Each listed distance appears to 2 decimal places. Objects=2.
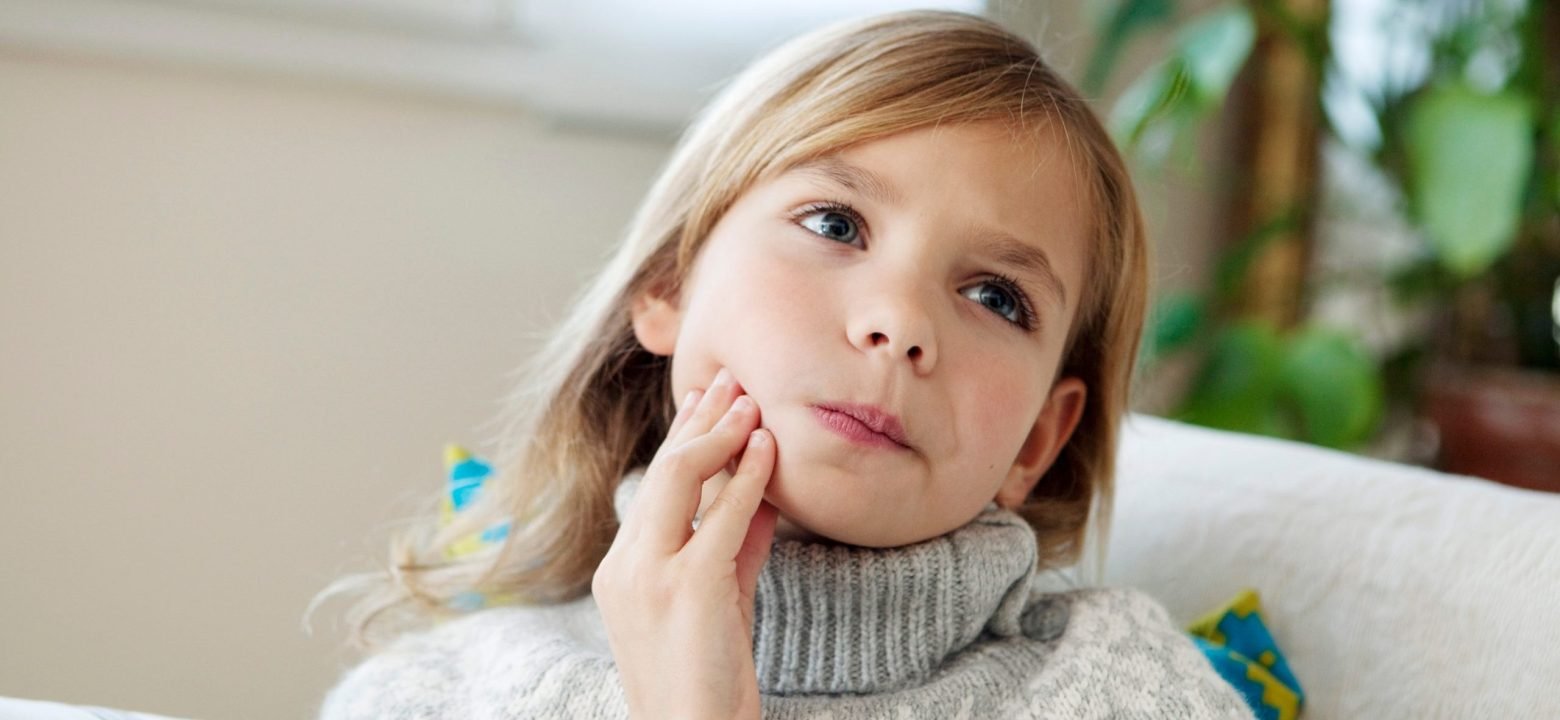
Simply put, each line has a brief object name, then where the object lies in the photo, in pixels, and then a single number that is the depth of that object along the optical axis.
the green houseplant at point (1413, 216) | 1.70
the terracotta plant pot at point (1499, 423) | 1.91
